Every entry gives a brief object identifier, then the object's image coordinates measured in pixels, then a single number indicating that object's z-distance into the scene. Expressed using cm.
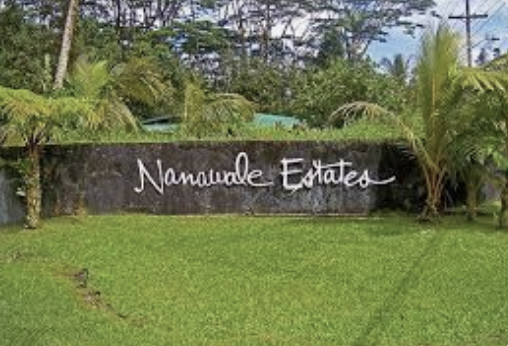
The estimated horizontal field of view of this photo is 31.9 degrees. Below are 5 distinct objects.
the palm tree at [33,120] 1246
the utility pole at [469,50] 1292
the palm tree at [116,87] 1480
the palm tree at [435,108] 1212
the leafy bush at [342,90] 2492
